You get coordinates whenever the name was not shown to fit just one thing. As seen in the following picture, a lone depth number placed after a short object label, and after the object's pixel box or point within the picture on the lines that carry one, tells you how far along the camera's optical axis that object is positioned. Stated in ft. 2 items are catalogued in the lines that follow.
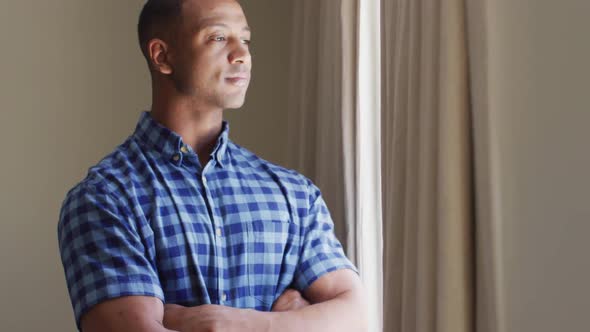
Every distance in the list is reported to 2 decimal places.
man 5.02
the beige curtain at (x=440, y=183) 5.51
